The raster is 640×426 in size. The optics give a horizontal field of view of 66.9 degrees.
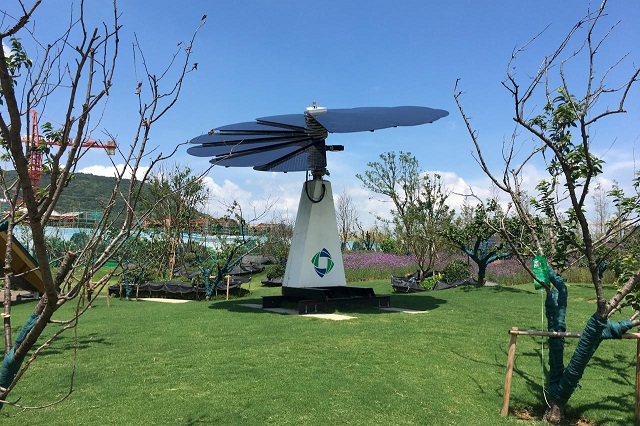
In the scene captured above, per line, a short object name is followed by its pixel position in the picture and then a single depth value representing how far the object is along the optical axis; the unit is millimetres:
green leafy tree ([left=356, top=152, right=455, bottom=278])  19719
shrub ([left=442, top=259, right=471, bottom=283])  17719
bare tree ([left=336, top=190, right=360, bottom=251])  40250
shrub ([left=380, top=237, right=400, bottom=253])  32094
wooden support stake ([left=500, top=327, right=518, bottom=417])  5105
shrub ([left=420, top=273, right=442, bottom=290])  14867
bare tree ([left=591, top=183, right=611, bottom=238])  29922
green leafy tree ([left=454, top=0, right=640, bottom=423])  4195
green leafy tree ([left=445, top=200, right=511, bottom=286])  15562
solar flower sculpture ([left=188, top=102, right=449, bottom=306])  11523
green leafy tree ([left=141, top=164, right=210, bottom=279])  21319
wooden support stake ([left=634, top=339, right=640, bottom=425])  5145
